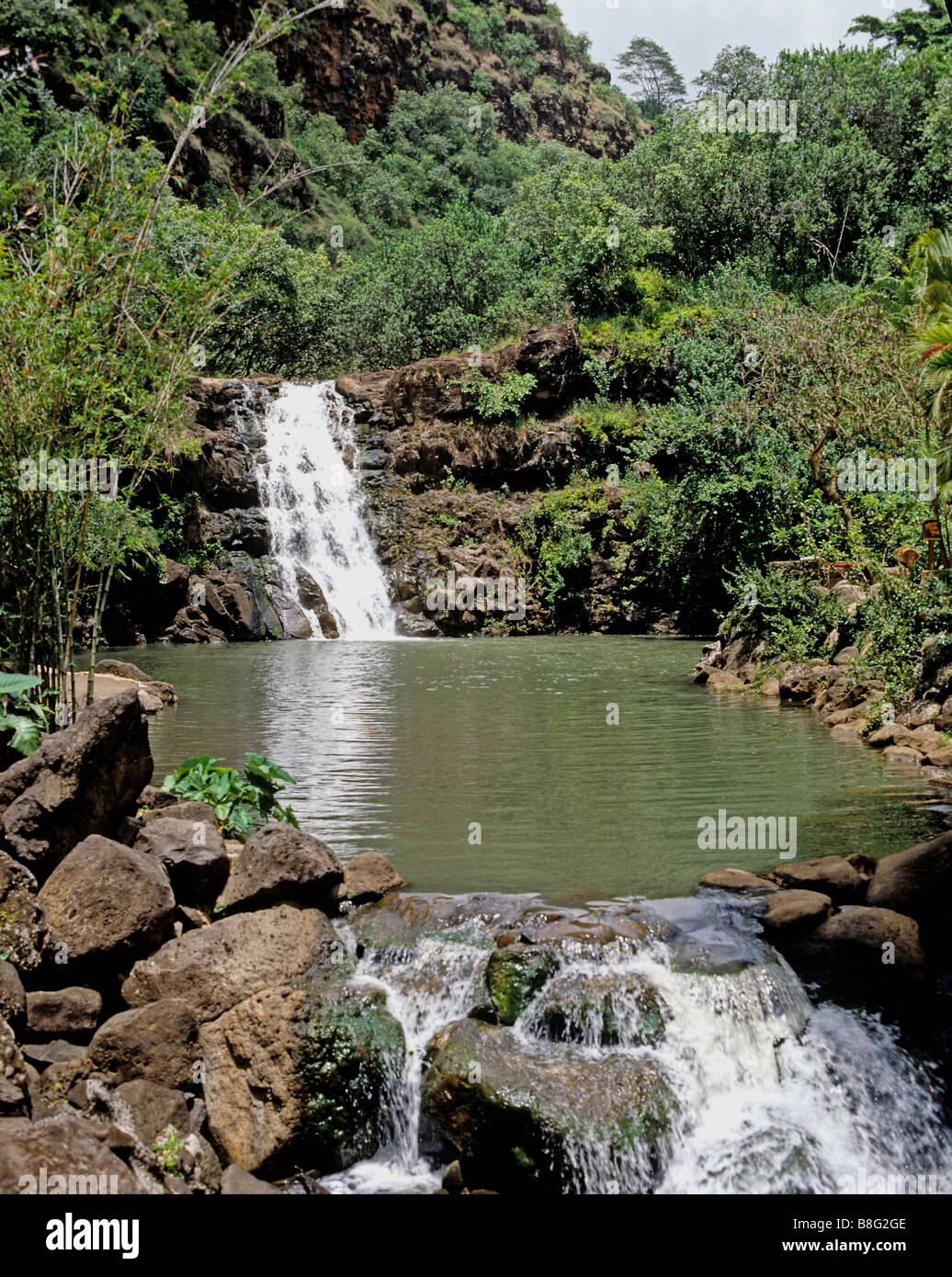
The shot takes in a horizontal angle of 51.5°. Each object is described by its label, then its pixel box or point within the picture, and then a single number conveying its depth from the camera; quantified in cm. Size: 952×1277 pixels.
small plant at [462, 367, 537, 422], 3312
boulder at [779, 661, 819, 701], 1606
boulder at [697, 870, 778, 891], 709
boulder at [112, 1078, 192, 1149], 482
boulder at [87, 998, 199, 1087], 523
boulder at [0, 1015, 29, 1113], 450
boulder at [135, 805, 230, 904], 667
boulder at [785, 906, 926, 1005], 605
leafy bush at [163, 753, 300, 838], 799
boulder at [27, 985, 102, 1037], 542
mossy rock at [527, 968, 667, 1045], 564
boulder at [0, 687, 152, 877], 629
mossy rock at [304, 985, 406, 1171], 535
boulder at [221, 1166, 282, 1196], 470
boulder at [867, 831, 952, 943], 655
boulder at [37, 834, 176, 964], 581
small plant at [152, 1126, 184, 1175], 468
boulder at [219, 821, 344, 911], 653
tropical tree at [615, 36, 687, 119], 11506
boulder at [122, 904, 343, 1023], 582
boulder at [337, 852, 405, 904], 684
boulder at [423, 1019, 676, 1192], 496
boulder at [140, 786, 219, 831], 742
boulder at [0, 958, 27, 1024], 516
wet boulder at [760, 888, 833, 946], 644
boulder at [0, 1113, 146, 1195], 392
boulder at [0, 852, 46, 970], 557
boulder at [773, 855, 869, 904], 694
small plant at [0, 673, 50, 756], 694
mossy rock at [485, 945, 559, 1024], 580
